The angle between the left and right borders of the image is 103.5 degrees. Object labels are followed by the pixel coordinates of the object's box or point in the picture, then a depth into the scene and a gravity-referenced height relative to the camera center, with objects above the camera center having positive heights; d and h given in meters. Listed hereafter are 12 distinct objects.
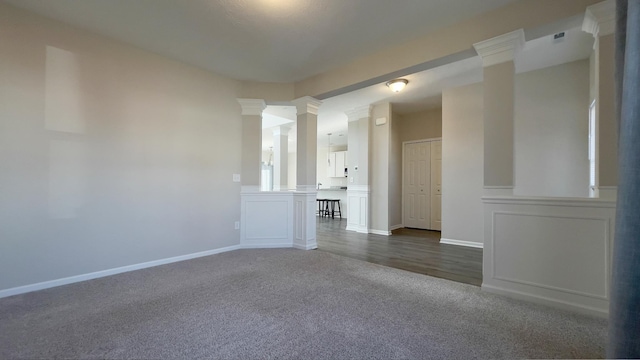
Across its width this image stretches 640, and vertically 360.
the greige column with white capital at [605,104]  1.99 +0.62
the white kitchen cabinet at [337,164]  8.97 +0.56
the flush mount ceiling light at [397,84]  4.11 +1.58
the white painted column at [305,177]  4.16 +0.04
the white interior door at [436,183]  5.88 -0.07
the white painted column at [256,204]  4.23 -0.42
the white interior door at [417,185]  6.02 -0.12
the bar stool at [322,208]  8.62 -1.01
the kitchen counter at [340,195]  8.49 -0.55
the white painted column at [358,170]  5.70 +0.22
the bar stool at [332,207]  8.16 -0.93
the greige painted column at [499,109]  2.42 +0.70
